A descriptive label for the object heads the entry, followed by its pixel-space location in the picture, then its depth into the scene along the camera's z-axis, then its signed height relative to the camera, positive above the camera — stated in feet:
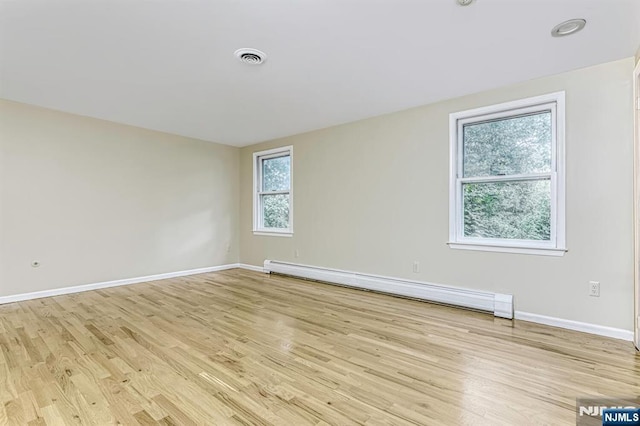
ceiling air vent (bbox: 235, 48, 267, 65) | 8.58 +4.44
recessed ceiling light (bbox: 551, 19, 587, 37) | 7.31 +4.49
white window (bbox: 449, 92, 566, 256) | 9.94 +1.24
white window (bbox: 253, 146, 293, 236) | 18.54 +1.25
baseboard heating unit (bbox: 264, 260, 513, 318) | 10.62 -3.08
